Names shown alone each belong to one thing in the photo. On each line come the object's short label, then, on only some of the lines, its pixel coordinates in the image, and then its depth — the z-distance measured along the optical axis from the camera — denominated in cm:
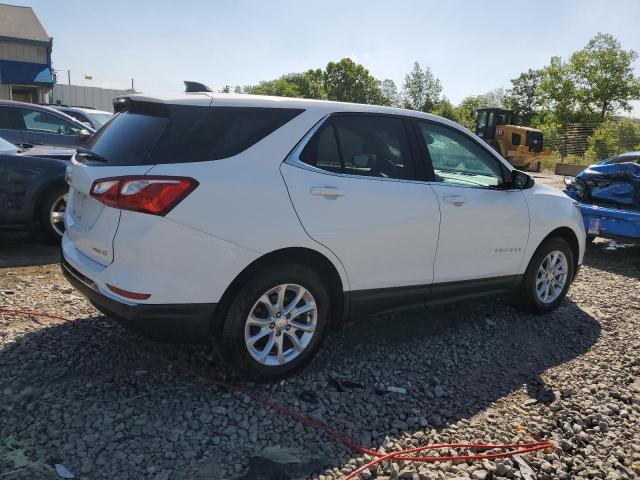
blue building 2669
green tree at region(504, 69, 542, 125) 7981
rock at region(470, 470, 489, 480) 274
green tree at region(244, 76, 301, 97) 8053
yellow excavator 2391
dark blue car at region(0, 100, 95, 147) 871
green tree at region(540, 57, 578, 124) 4881
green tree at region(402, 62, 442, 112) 7500
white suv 295
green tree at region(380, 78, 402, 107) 8654
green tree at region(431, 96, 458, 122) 6251
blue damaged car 708
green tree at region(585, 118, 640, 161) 2692
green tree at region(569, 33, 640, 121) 4656
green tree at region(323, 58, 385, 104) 8662
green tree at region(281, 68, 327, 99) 8606
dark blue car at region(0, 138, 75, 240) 586
